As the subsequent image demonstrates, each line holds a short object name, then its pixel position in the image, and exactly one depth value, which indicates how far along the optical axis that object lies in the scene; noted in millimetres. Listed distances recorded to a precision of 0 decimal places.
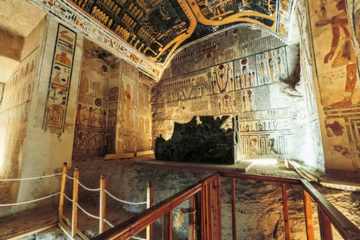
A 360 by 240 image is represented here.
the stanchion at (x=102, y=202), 2521
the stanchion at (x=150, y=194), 2229
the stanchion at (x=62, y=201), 3099
